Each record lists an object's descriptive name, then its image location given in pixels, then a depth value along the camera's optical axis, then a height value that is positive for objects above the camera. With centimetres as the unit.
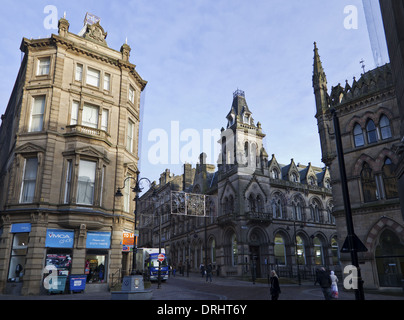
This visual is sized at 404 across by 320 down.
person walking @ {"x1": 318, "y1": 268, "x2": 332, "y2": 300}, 1469 -131
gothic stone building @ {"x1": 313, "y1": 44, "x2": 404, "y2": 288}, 2228 +609
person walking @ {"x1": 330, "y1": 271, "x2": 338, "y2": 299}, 1700 -183
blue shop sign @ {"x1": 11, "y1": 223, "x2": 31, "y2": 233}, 2072 +182
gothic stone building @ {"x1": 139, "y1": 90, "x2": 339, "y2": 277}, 4091 +551
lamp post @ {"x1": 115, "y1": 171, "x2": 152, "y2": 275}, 1736 +381
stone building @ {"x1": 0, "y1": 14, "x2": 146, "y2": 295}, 2080 +628
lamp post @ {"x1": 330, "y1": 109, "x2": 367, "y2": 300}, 841 +64
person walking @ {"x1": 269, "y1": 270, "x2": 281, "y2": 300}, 1523 -159
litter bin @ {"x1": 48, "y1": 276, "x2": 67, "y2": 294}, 1962 -167
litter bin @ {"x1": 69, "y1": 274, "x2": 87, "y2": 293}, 2012 -161
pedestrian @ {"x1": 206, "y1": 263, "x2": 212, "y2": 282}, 3244 -166
